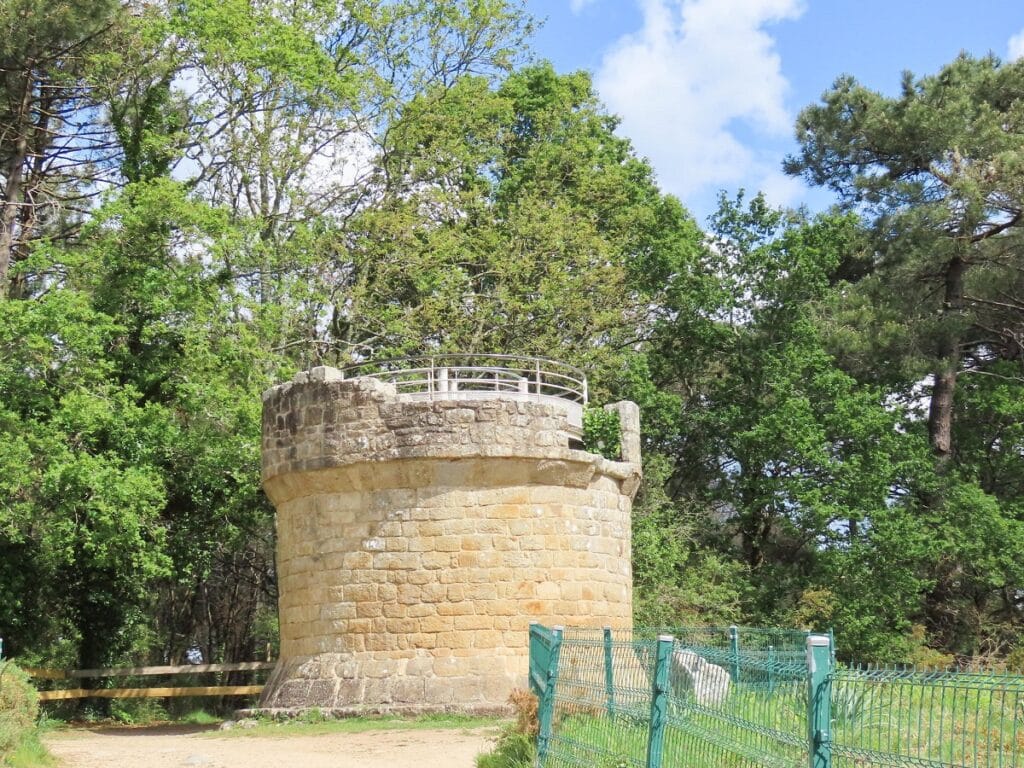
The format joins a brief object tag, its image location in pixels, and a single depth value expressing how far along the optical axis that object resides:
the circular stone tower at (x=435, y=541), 15.93
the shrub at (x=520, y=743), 10.09
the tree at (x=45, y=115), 23.97
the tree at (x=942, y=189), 28.27
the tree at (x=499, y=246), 27.19
